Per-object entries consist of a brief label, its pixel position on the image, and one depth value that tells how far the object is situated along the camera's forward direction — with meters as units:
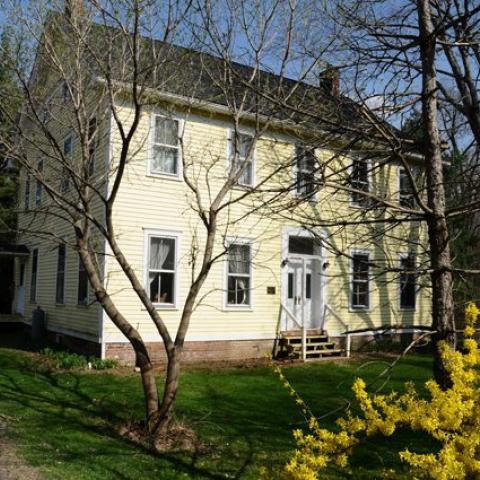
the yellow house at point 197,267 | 13.91
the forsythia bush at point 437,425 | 3.43
